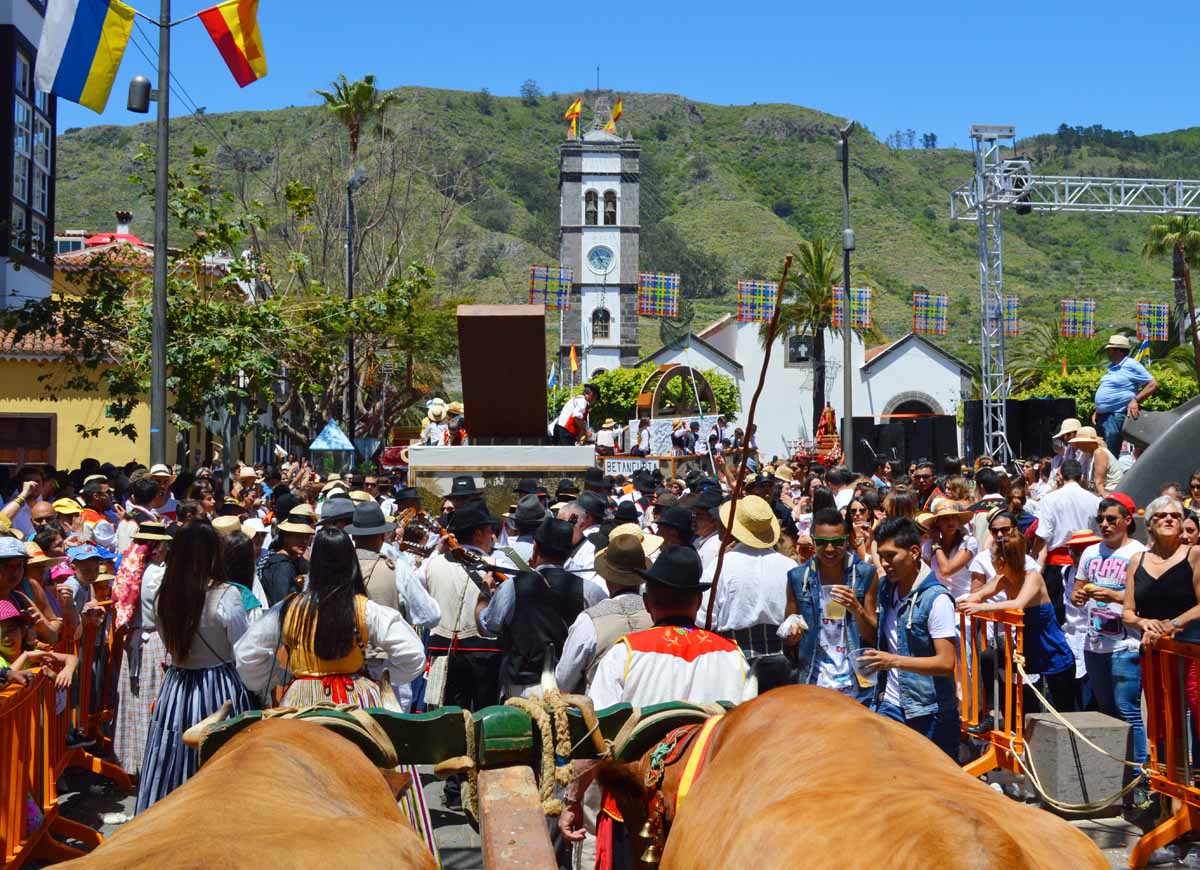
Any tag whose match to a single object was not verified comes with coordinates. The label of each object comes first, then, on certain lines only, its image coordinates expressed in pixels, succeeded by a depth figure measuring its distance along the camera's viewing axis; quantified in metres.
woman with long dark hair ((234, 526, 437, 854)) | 5.77
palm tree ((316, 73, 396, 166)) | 44.28
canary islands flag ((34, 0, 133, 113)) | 16.52
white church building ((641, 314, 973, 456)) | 76.69
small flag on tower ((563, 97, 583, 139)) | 96.88
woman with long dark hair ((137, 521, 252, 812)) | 6.52
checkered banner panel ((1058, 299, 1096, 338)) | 74.94
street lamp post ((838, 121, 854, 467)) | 28.91
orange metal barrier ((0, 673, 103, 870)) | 6.38
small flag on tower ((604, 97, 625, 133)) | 99.21
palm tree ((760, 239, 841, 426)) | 69.50
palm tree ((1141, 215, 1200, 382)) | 52.91
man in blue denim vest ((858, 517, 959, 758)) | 6.48
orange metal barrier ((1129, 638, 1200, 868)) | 6.98
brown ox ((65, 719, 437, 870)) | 2.15
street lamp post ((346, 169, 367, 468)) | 29.12
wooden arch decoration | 35.47
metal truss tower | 34.00
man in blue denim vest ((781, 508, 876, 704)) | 6.88
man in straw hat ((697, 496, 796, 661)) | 8.32
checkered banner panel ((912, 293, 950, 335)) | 85.50
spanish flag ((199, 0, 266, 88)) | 18.00
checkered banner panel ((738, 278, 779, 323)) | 80.24
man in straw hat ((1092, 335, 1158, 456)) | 13.97
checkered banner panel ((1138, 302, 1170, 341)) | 70.38
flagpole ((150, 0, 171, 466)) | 16.89
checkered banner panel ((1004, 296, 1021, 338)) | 70.50
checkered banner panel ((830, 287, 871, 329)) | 78.38
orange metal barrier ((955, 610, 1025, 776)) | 8.34
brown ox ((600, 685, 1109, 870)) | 2.22
